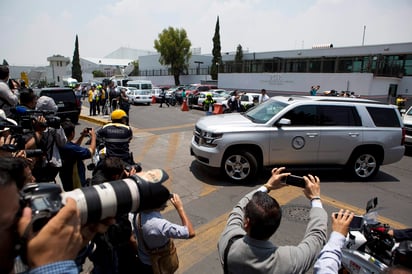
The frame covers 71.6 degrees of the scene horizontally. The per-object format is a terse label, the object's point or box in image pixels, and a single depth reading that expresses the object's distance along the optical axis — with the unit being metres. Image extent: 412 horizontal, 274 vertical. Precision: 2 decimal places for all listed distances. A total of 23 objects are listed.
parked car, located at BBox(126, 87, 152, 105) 22.81
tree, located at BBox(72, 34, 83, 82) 60.91
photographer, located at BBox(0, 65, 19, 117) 4.52
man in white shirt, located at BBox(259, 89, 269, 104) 14.70
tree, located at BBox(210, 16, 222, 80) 45.44
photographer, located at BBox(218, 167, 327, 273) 1.67
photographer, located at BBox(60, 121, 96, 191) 3.65
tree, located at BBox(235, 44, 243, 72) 39.97
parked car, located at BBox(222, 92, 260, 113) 17.27
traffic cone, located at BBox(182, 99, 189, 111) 20.03
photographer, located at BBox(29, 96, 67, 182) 3.39
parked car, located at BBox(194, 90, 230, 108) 20.45
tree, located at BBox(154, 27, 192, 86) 46.09
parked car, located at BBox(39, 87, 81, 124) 11.26
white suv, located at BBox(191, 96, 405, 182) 5.96
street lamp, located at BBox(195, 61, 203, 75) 47.94
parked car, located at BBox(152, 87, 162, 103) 24.91
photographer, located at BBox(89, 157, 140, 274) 1.93
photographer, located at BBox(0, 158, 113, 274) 1.07
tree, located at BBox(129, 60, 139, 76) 61.60
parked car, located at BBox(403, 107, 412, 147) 9.38
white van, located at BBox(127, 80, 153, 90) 27.02
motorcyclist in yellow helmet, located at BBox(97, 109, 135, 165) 4.09
